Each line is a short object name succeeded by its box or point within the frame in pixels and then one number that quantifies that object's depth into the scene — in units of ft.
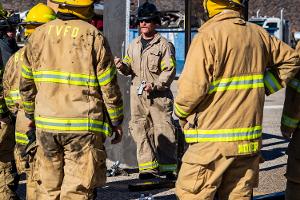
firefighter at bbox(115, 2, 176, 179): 50.73
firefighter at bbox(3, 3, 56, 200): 38.97
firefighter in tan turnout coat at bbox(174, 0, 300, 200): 29.80
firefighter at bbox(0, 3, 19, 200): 42.82
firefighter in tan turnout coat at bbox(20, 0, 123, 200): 33.03
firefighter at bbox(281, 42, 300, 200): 33.90
